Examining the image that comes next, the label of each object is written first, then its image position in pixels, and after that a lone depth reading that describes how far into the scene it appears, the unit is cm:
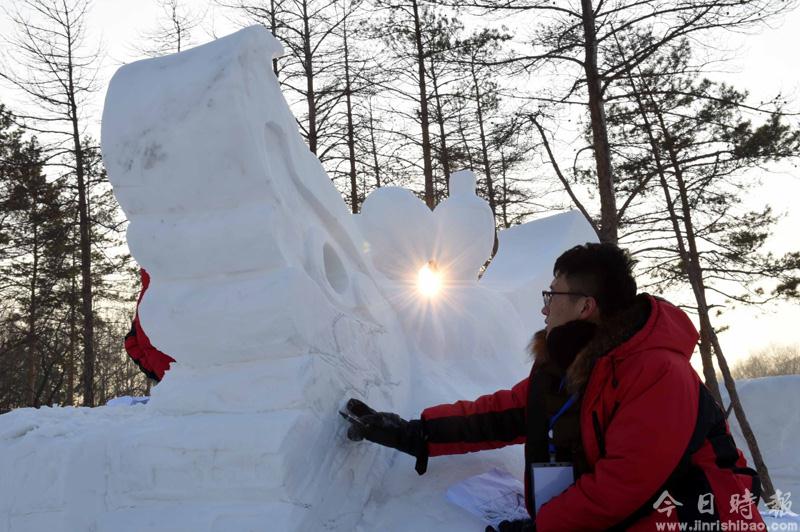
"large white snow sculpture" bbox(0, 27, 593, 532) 177
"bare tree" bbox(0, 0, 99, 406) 1083
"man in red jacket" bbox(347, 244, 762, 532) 158
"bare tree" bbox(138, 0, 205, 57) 1129
